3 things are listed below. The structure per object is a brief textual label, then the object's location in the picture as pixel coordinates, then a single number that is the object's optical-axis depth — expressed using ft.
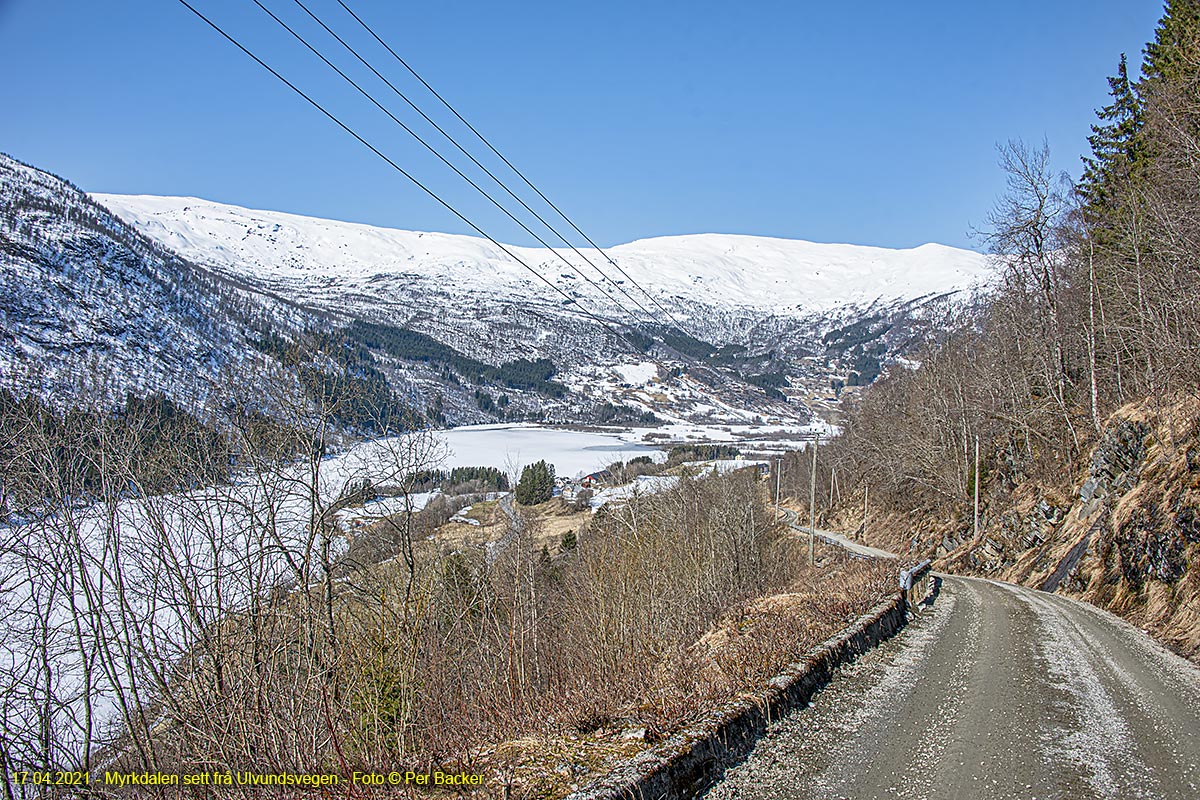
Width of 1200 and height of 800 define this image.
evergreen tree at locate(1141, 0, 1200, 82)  84.74
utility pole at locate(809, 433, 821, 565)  125.73
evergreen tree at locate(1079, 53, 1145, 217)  114.93
